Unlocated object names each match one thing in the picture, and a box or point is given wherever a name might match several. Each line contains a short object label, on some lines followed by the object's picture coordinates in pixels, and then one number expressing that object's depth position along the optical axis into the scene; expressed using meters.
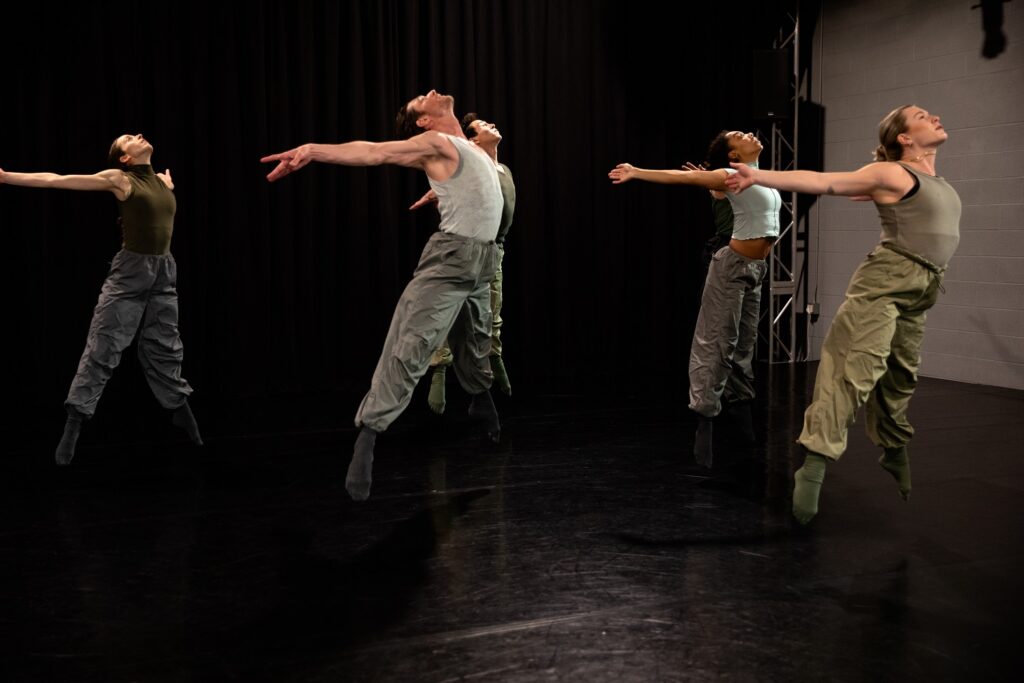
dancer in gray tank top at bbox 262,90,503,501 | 3.50
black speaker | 7.09
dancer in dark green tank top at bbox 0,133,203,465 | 4.25
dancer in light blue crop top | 4.05
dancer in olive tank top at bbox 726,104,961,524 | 3.13
